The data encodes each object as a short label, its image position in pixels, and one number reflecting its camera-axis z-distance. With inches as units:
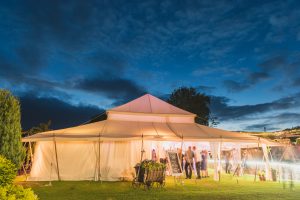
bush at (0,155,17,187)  84.8
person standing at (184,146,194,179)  384.4
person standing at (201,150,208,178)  396.0
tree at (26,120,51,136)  520.6
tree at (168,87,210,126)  1207.8
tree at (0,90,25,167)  242.6
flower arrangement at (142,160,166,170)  300.8
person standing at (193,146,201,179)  385.9
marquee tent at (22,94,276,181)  347.3
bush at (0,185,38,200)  78.9
